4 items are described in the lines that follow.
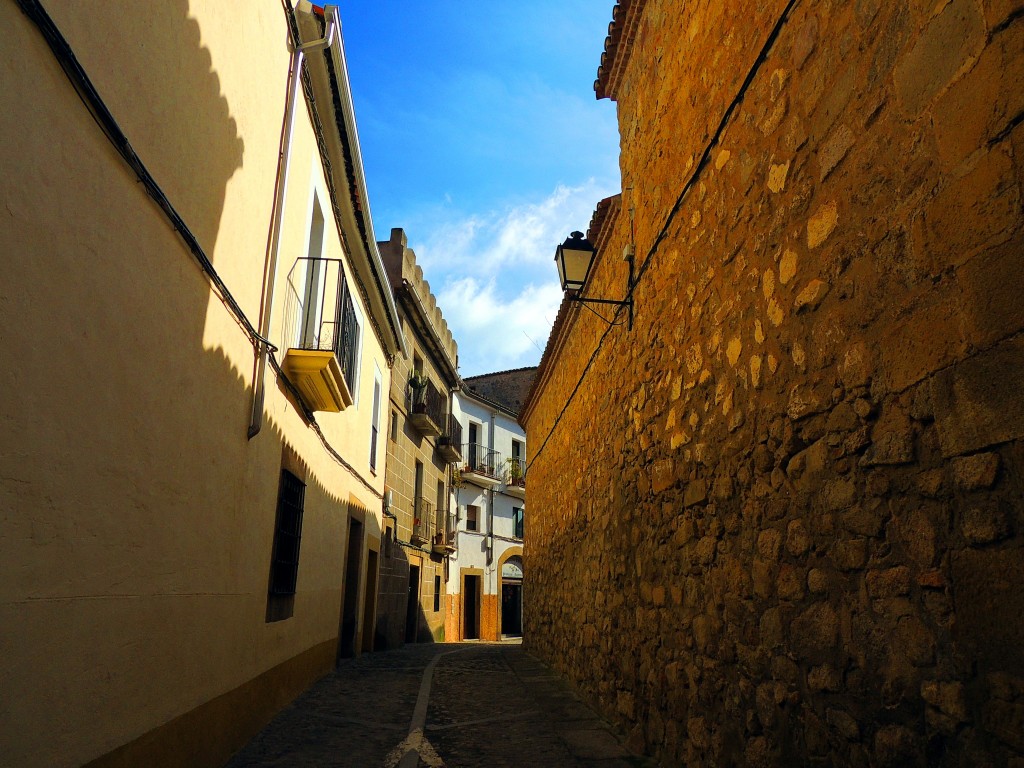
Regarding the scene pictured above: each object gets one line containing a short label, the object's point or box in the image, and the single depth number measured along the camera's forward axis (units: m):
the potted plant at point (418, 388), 15.46
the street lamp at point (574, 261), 6.36
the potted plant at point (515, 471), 24.91
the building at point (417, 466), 13.57
